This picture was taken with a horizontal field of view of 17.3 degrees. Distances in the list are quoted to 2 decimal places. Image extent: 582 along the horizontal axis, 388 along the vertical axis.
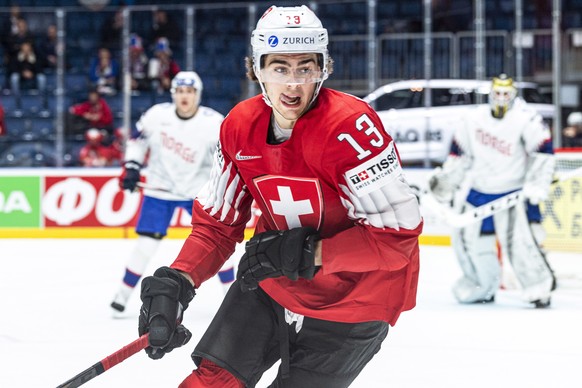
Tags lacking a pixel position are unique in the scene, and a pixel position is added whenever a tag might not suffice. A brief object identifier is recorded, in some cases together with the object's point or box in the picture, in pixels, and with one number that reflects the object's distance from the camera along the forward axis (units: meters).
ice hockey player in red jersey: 3.97
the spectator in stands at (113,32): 17.50
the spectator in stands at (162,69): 18.48
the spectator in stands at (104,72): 18.19
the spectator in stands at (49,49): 17.78
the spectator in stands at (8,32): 18.40
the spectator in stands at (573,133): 16.00
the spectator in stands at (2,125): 17.98
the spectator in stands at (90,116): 17.54
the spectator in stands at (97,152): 17.48
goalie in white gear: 10.72
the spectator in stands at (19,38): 18.33
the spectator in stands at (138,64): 17.86
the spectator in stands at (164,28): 17.29
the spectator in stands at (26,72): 18.59
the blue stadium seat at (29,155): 17.28
